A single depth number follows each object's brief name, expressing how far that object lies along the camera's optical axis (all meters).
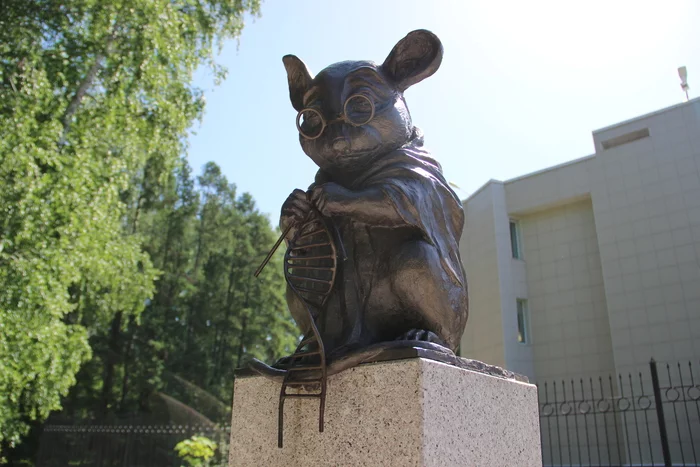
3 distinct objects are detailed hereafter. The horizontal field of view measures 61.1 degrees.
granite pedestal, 2.31
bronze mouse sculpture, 2.77
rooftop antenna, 17.83
